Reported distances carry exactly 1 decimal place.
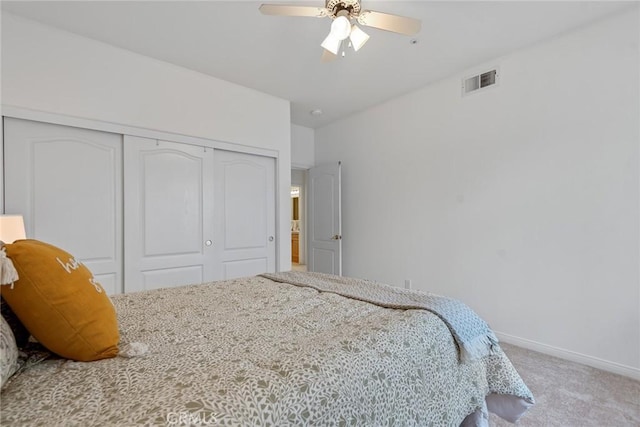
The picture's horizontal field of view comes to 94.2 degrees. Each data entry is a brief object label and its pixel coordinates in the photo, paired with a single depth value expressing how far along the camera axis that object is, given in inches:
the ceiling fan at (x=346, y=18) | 69.8
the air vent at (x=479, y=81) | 114.7
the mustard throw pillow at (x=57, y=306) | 32.4
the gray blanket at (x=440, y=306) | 50.5
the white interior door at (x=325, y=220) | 171.0
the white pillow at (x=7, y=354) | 28.6
